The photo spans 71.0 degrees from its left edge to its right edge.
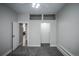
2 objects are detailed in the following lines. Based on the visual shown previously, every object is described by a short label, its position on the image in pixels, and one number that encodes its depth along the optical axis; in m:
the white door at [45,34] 5.31
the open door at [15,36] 3.59
